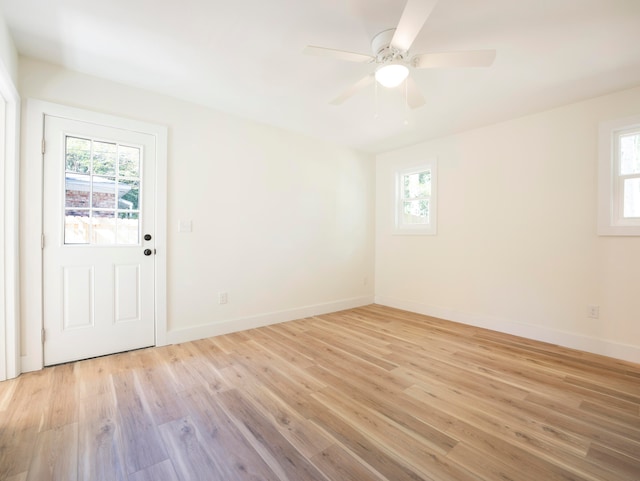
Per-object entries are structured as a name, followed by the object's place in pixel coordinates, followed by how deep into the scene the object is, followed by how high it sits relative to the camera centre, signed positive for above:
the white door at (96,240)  2.43 -0.03
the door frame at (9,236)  2.15 +0.00
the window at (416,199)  4.16 +0.61
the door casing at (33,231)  2.30 +0.04
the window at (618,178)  2.72 +0.60
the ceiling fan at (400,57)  1.69 +1.18
